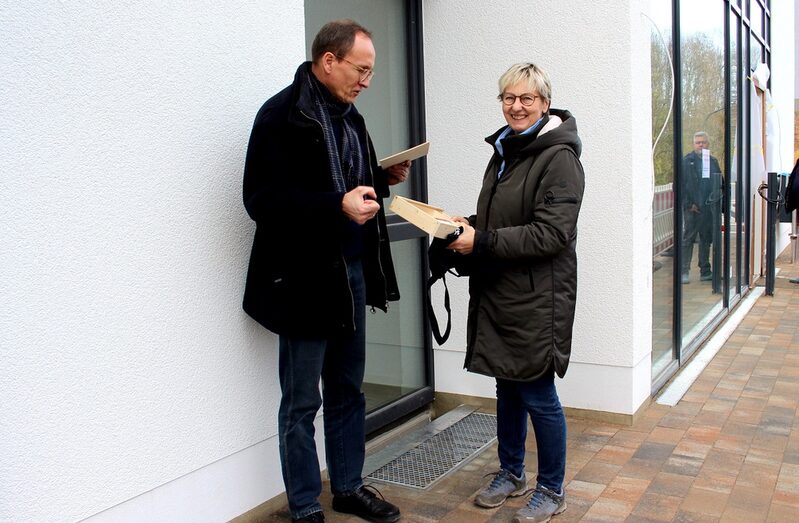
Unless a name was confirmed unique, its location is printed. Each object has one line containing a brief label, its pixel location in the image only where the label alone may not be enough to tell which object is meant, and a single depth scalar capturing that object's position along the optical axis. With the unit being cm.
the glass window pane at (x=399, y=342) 414
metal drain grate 357
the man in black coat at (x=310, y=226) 262
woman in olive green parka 286
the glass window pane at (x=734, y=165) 750
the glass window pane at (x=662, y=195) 483
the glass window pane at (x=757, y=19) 879
